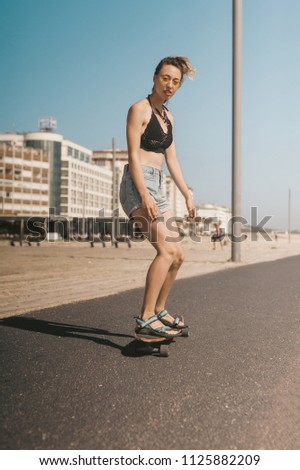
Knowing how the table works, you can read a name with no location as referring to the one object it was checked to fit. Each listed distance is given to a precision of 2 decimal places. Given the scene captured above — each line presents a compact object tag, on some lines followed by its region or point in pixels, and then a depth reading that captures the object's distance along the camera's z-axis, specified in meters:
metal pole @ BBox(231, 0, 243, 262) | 14.58
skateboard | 3.08
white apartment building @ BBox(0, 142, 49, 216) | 102.50
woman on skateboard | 3.24
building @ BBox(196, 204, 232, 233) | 187.43
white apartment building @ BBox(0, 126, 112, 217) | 120.69
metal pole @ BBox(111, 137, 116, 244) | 32.08
